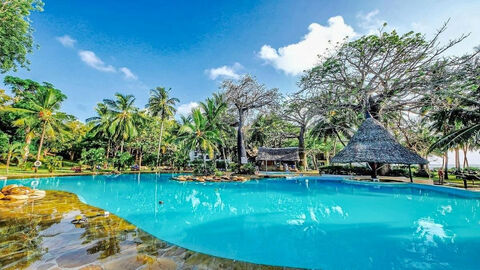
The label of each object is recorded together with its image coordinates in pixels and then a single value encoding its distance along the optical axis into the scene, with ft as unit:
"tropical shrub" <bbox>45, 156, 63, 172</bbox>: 57.26
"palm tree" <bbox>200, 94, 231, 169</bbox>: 68.03
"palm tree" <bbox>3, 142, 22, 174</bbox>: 55.86
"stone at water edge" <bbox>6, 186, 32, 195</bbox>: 22.63
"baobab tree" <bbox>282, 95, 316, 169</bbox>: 58.13
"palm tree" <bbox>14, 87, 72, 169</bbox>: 58.54
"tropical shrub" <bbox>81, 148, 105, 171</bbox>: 65.98
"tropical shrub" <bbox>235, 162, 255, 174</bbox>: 67.72
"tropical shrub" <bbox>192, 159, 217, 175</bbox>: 63.36
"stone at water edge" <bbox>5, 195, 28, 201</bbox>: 21.74
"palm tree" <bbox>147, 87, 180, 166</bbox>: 79.87
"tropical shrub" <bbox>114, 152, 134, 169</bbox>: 72.28
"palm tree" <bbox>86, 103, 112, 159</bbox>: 80.69
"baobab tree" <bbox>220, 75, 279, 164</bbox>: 73.77
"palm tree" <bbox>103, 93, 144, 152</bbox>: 77.56
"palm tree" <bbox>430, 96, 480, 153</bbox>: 33.98
